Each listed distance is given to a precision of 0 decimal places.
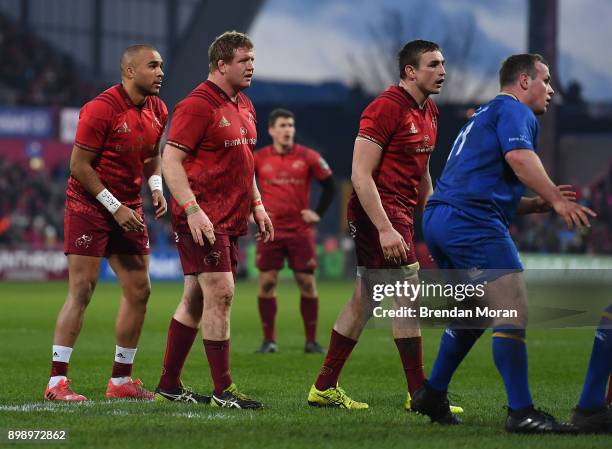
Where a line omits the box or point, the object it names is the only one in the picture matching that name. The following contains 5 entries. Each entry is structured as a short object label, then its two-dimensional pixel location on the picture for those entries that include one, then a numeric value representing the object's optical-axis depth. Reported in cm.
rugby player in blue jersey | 1239
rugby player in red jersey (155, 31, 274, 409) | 1457
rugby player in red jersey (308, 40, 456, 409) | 1473
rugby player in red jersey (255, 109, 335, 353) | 2516
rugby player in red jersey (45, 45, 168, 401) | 1552
